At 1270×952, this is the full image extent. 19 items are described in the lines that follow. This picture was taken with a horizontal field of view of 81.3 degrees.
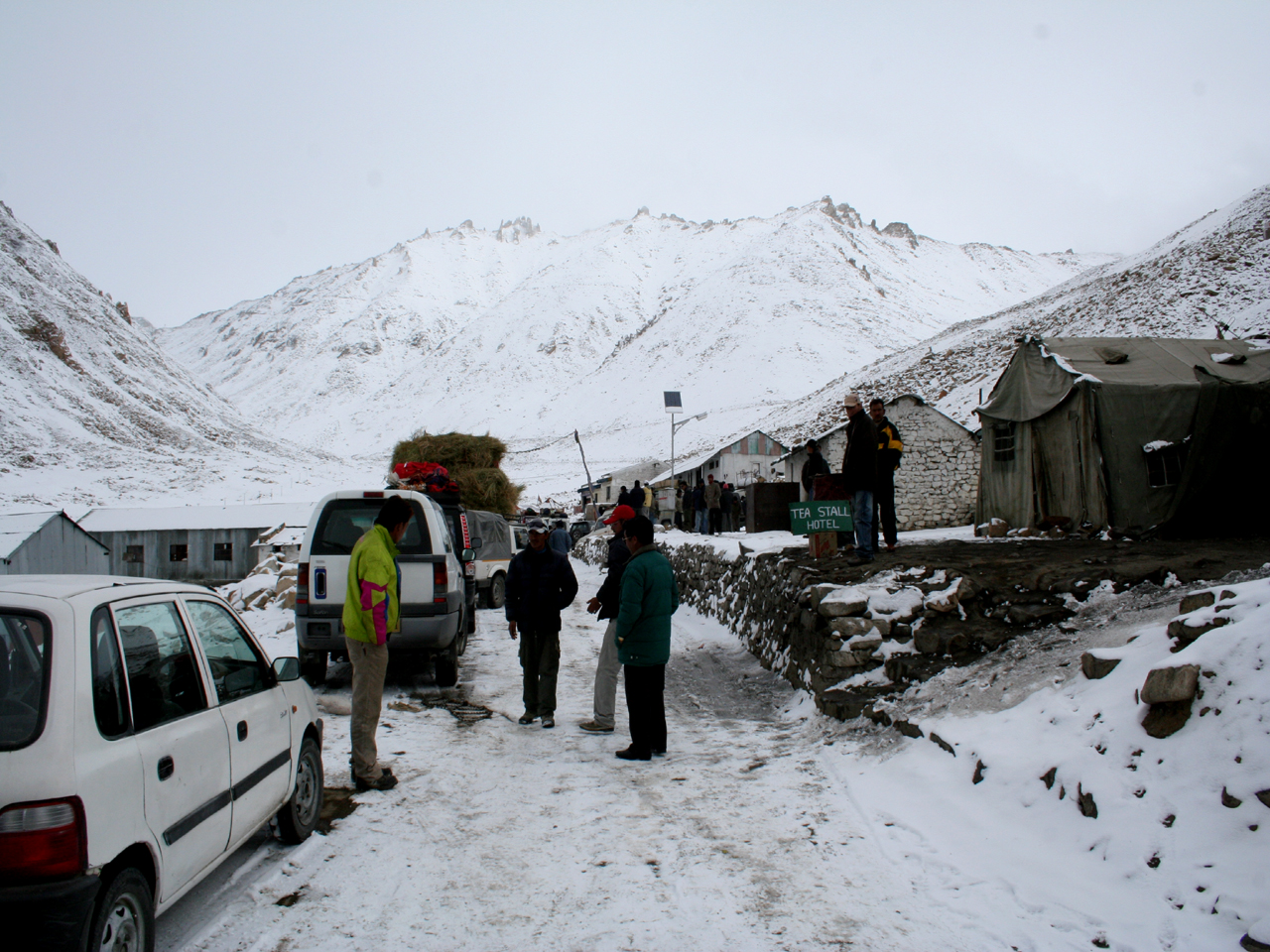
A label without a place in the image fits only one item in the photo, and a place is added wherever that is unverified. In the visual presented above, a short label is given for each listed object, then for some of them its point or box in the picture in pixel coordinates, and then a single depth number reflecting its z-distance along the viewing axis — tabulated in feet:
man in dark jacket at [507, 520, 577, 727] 21.94
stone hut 75.61
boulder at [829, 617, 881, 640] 21.81
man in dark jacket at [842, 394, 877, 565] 29.04
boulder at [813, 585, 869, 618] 22.43
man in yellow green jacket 16.38
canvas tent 33.53
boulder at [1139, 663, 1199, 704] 12.31
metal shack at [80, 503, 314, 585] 114.21
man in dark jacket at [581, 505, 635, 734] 21.16
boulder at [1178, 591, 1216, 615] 14.64
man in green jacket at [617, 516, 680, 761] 18.70
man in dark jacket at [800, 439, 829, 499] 40.91
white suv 24.84
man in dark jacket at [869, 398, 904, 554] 31.32
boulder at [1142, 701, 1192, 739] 12.31
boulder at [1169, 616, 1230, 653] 13.34
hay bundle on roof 63.21
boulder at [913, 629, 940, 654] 20.62
